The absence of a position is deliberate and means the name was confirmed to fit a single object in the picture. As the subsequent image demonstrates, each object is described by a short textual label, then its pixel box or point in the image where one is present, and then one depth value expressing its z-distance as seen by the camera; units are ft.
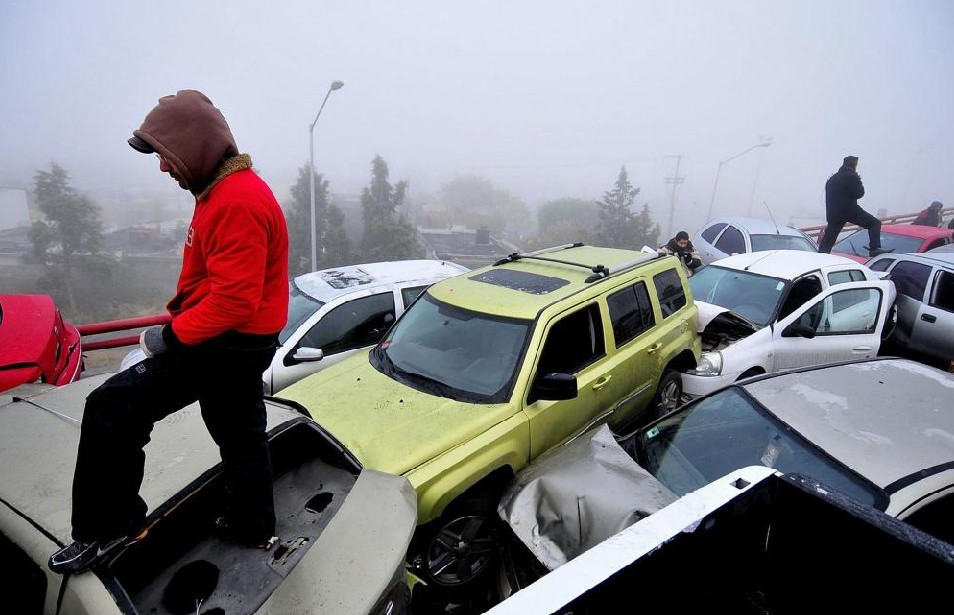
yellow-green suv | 9.46
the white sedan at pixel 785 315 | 16.81
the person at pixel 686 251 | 27.66
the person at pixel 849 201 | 31.53
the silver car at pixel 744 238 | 32.55
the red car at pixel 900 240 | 33.19
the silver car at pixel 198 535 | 6.05
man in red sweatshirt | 5.95
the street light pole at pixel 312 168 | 61.00
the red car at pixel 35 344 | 12.16
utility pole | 133.80
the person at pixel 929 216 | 50.93
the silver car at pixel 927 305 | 20.80
